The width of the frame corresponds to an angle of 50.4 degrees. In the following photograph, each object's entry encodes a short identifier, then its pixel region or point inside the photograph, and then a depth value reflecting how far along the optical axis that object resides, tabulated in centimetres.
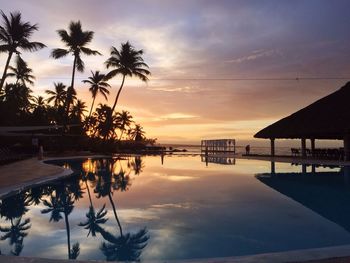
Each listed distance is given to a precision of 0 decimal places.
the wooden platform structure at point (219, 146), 3484
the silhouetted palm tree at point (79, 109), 4200
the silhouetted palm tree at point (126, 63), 3409
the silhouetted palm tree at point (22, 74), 3831
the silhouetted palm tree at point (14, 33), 2419
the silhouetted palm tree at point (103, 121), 4209
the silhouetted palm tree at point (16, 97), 2818
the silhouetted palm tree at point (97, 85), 4103
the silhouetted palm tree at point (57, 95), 4594
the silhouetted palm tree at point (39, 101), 4575
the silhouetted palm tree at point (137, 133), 5880
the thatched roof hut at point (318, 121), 2091
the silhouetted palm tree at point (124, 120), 5080
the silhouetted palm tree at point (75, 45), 3108
